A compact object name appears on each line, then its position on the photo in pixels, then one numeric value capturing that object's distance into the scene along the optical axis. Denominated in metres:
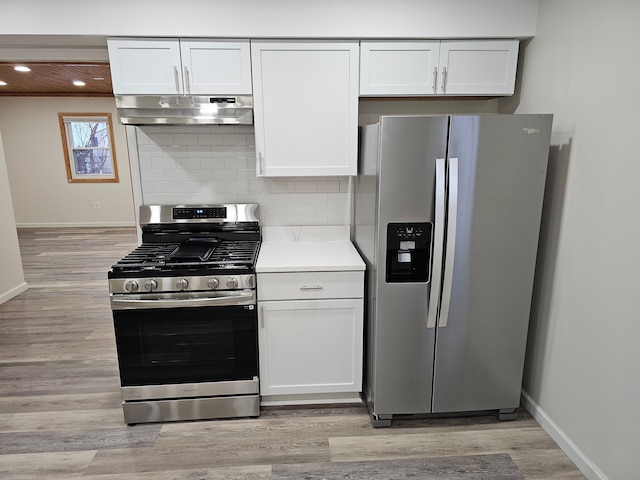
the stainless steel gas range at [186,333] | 2.12
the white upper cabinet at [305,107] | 2.26
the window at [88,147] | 7.21
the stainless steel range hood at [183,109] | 2.24
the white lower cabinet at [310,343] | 2.25
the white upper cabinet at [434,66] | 2.28
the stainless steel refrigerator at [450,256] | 1.94
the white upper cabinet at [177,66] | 2.19
